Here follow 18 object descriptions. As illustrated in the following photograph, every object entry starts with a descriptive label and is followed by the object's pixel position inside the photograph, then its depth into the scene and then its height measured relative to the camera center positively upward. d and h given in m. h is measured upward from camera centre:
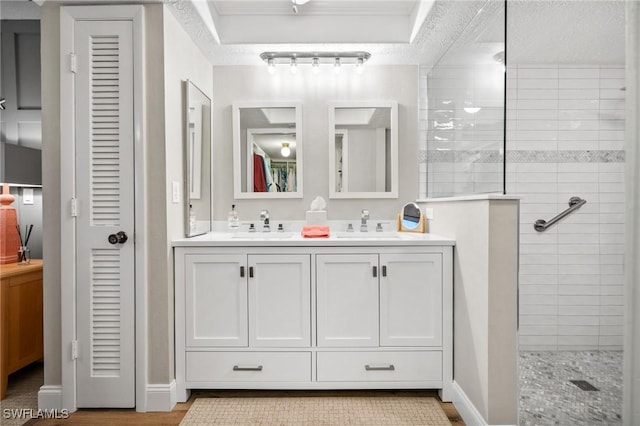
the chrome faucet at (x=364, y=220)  2.81 -0.10
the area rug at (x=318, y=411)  1.96 -1.12
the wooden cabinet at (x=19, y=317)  2.17 -0.68
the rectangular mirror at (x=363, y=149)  2.85 +0.44
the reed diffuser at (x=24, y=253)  2.45 -0.30
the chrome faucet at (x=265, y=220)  2.82 -0.10
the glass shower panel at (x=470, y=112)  1.82 +0.55
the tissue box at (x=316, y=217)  2.66 -0.07
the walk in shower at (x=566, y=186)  2.80 +0.16
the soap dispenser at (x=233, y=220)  2.84 -0.10
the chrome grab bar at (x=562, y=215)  2.61 -0.06
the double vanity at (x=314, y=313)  2.17 -0.62
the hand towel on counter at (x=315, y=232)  2.48 -0.17
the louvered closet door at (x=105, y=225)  2.03 -0.10
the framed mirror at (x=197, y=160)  2.33 +0.31
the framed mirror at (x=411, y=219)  2.66 -0.09
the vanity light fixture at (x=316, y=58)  2.68 +1.08
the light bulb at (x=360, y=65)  2.70 +1.03
